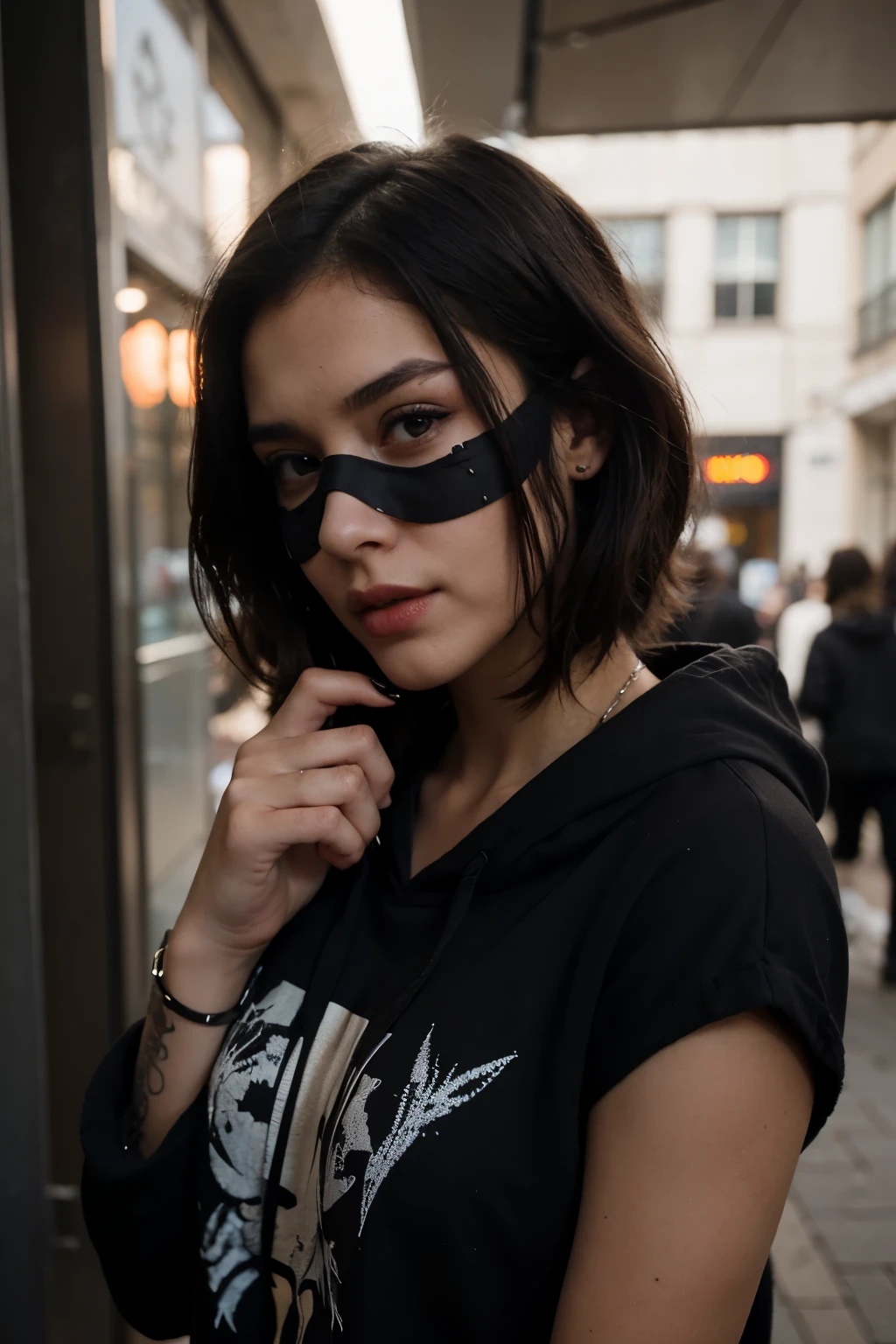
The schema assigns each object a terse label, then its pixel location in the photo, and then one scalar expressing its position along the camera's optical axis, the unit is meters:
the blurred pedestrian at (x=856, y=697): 4.97
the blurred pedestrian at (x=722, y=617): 5.31
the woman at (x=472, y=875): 0.95
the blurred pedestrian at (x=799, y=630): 8.38
